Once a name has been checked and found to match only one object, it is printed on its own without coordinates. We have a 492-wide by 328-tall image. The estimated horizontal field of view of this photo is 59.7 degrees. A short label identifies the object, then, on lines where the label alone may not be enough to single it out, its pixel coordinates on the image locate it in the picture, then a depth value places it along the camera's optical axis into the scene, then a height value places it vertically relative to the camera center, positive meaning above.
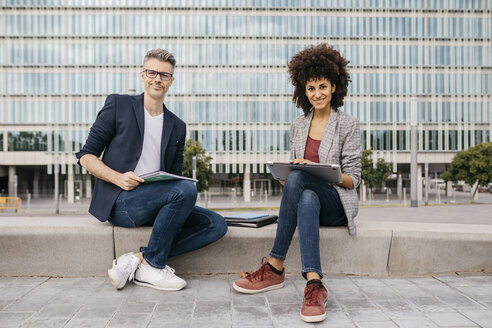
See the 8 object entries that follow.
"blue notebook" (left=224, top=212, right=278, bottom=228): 4.18 -0.57
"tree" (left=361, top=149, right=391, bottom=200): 36.31 -0.67
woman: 3.27 -0.07
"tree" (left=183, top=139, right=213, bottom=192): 30.34 -0.18
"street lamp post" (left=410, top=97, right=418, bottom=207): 21.02 +1.07
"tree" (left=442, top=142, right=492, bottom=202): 35.69 -0.26
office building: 43.12 +9.41
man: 3.49 -0.17
